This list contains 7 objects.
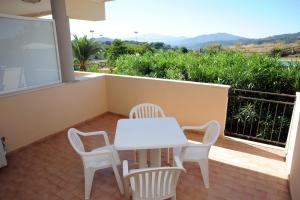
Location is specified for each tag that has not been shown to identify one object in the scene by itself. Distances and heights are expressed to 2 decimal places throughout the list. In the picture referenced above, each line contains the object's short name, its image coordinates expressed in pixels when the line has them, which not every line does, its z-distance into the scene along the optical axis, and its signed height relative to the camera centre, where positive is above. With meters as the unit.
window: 3.17 -0.04
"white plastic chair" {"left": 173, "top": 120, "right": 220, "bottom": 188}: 2.30 -1.14
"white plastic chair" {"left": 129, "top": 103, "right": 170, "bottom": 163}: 3.03 -0.87
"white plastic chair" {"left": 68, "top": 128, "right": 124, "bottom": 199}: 2.13 -1.16
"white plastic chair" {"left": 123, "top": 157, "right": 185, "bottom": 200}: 1.51 -1.01
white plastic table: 1.95 -0.86
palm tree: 8.15 +0.15
